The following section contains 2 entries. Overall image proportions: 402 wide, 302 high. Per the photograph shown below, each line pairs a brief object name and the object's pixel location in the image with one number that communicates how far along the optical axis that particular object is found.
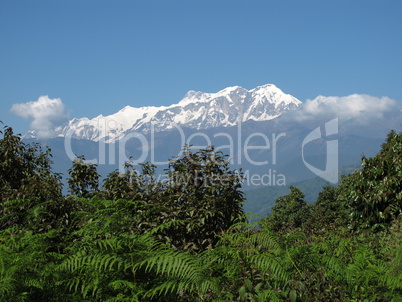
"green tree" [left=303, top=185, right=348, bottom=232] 39.72
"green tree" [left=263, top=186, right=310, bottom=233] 54.54
